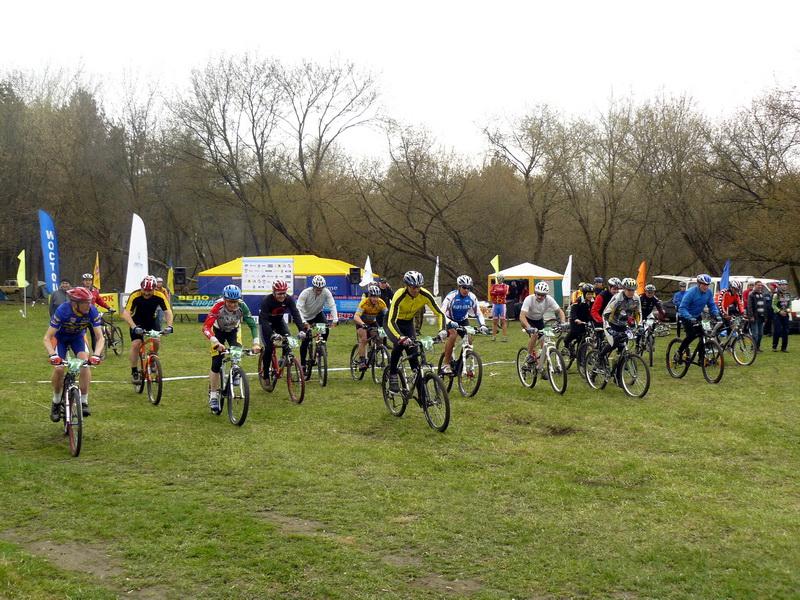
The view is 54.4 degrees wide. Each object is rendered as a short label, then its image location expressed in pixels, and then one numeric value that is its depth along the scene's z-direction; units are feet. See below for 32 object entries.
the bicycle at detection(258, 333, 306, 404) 37.63
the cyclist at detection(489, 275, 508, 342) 78.54
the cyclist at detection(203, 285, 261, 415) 33.60
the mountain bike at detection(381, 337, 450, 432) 30.99
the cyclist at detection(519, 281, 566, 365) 43.93
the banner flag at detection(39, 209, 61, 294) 69.77
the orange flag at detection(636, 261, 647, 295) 80.69
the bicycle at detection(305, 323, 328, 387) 43.45
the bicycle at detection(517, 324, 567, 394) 41.11
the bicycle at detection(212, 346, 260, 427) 32.01
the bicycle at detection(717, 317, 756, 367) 55.77
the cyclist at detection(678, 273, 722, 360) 45.47
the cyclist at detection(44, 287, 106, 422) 28.71
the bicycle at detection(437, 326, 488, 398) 39.99
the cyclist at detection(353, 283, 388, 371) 46.57
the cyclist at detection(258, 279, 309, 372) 39.42
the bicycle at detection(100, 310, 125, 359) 62.13
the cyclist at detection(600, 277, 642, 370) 41.81
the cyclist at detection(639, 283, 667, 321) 46.34
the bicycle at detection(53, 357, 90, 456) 27.02
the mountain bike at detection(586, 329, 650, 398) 39.78
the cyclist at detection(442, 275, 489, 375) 41.39
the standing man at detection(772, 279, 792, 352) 65.21
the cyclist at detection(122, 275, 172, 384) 38.88
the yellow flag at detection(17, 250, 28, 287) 118.98
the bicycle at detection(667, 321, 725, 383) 46.21
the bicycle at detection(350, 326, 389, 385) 45.85
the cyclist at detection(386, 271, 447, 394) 33.14
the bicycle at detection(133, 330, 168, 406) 37.60
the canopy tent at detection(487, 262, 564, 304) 110.63
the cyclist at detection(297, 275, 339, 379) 45.19
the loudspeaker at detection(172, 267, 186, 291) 114.83
